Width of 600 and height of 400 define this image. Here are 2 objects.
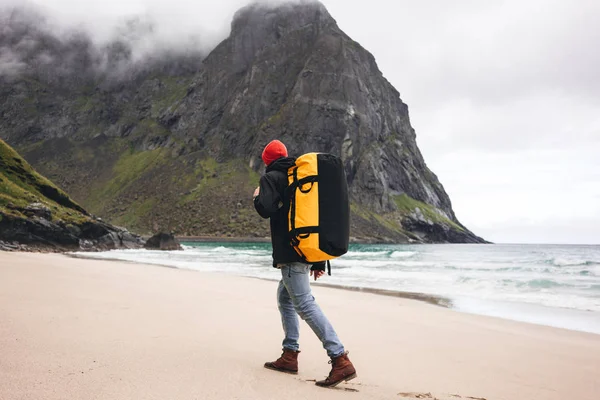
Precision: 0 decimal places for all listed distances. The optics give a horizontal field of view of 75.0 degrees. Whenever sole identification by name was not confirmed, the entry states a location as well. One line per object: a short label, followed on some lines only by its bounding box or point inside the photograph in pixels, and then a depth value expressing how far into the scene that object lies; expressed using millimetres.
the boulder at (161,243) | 51775
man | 3533
